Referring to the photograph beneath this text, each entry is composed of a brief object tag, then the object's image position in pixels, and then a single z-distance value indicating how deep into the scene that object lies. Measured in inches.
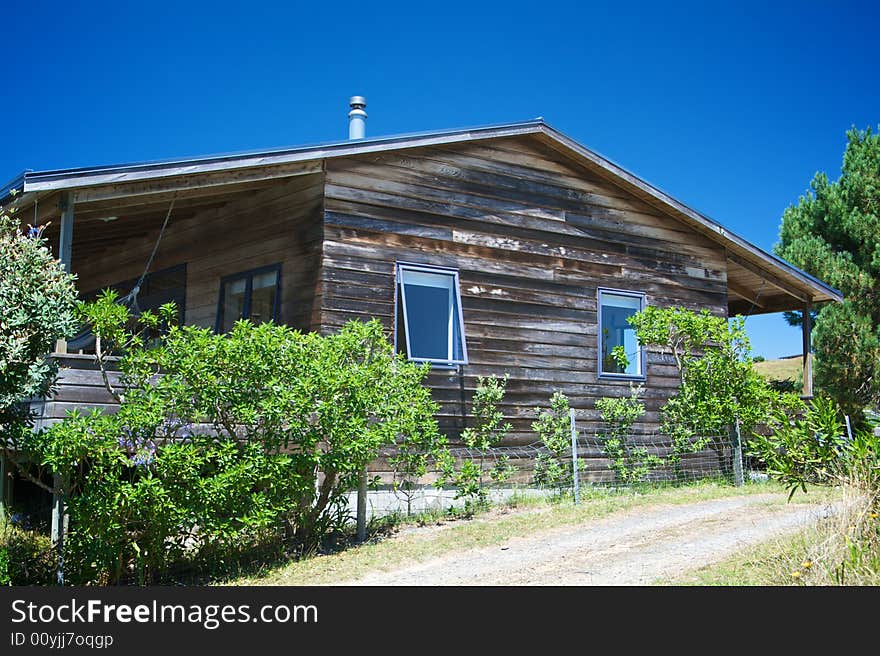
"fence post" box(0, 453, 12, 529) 419.5
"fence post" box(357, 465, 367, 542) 383.6
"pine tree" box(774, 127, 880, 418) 804.0
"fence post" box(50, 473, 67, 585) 342.0
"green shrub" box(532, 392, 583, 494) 489.7
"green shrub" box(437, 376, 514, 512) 464.1
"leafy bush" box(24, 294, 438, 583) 314.7
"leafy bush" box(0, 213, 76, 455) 316.8
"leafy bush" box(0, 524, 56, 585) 340.6
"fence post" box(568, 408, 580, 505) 452.0
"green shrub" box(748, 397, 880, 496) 284.7
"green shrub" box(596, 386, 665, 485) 514.6
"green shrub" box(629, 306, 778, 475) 506.9
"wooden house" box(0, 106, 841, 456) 443.8
